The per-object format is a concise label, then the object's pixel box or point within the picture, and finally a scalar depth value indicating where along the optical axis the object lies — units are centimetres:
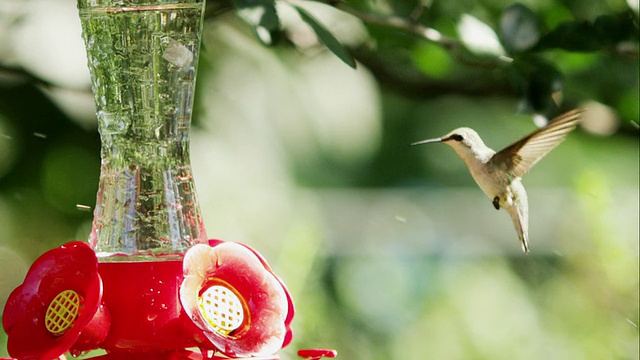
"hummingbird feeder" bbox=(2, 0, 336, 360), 377
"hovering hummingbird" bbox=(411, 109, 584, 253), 395
